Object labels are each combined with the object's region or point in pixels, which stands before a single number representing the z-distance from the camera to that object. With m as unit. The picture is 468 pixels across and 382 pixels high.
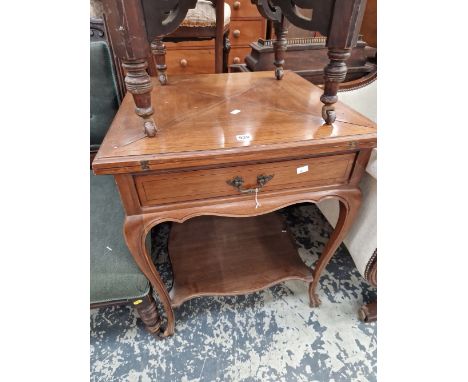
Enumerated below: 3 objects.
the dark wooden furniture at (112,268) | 0.72
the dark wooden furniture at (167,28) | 0.45
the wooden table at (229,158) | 0.55
